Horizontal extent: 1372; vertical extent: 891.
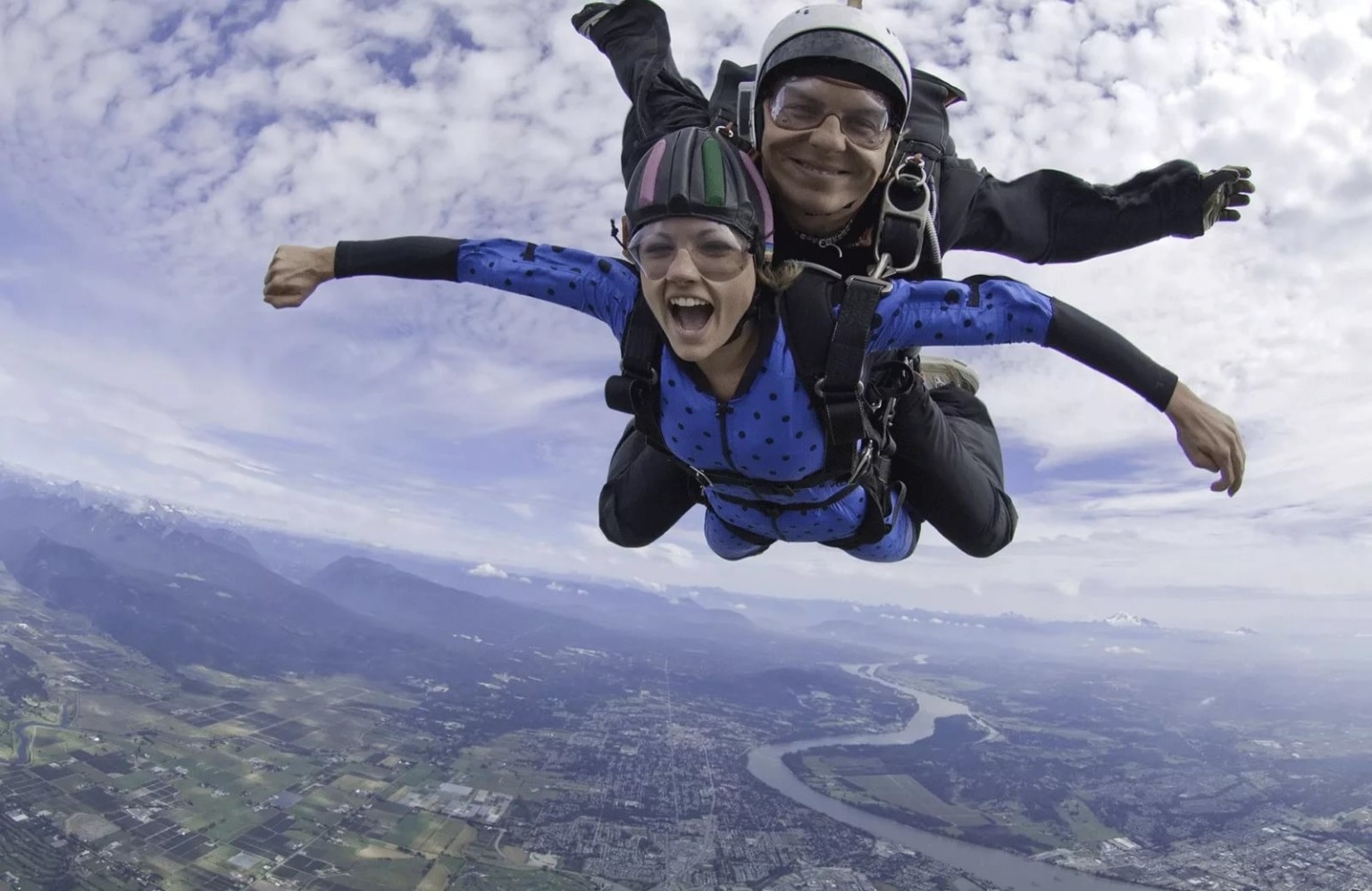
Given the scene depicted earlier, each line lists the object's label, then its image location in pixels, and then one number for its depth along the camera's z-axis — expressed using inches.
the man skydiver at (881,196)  102.8
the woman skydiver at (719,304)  92.6
